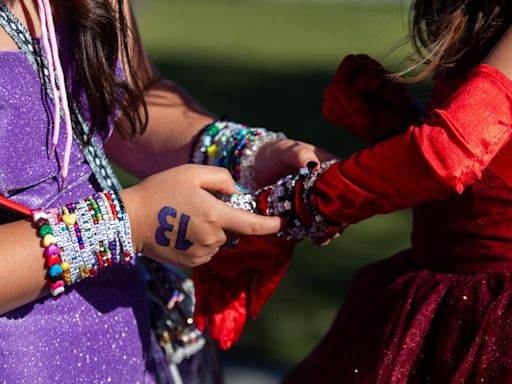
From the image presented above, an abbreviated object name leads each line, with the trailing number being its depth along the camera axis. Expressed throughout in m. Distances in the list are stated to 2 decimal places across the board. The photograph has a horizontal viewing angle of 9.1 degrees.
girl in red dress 2.31
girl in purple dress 2.31
